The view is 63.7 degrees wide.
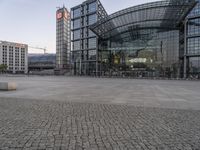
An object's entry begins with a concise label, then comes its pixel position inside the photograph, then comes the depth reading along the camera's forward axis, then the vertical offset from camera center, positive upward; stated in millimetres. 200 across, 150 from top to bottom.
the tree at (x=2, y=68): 107000 +2937
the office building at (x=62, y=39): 108375 +23522
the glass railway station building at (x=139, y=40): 48656 +12295
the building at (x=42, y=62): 124250 +8071
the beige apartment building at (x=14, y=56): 131025 +13775
